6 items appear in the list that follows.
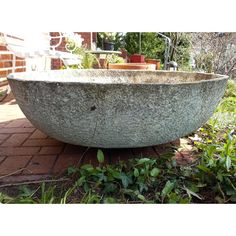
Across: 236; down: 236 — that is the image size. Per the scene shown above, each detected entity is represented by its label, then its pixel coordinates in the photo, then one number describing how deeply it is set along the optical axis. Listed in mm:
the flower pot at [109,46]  7789
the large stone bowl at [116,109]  1326
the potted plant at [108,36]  9695
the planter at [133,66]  3254
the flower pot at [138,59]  5999
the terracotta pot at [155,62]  5563
